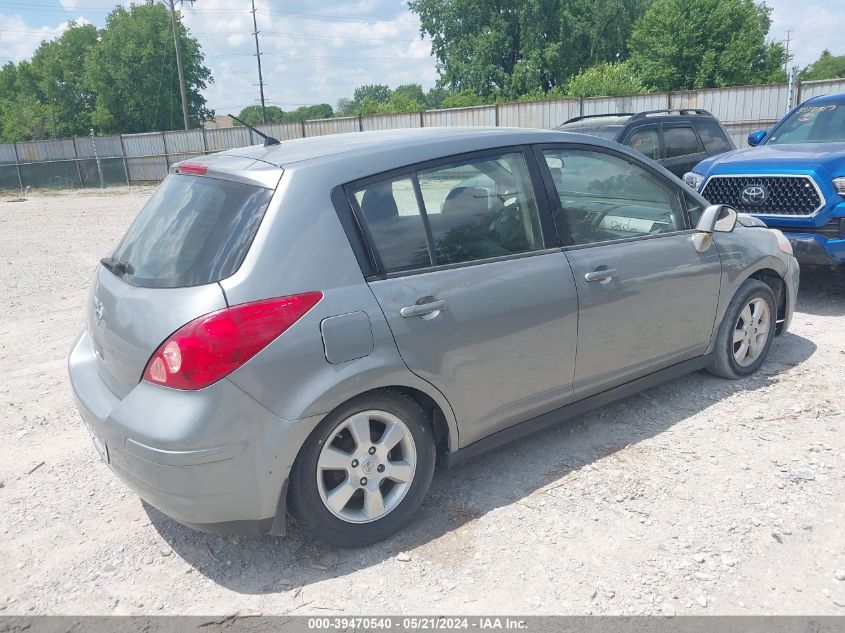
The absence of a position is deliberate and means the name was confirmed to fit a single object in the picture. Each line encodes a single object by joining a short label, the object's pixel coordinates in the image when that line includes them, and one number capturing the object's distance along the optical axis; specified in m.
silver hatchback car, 2.60
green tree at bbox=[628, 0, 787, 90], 38.34
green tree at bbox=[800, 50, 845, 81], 83.16
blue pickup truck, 6.00
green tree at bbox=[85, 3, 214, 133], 57.16
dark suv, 8.89
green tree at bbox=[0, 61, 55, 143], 59.19
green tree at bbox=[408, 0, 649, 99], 48.69
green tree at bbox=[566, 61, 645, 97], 30.00
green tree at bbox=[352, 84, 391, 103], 125.07
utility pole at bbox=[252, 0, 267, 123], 54.31
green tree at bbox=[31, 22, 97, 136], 62.03
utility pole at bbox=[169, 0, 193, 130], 41.45
